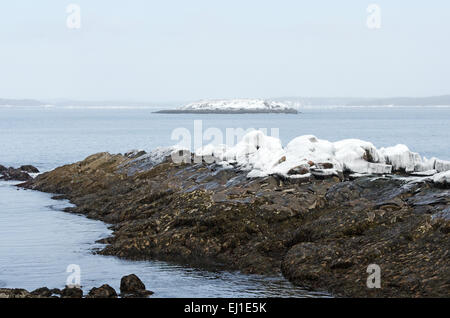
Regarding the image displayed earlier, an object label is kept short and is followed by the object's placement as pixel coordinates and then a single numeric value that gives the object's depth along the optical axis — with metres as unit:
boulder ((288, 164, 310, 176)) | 22.05
